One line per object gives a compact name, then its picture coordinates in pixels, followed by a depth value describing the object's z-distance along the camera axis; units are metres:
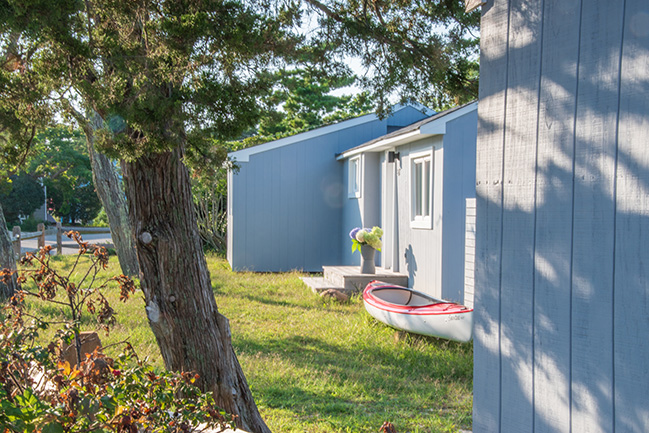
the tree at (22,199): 31.92
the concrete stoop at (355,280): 10.70
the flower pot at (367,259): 11.03
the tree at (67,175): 30.27
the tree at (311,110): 26.14
